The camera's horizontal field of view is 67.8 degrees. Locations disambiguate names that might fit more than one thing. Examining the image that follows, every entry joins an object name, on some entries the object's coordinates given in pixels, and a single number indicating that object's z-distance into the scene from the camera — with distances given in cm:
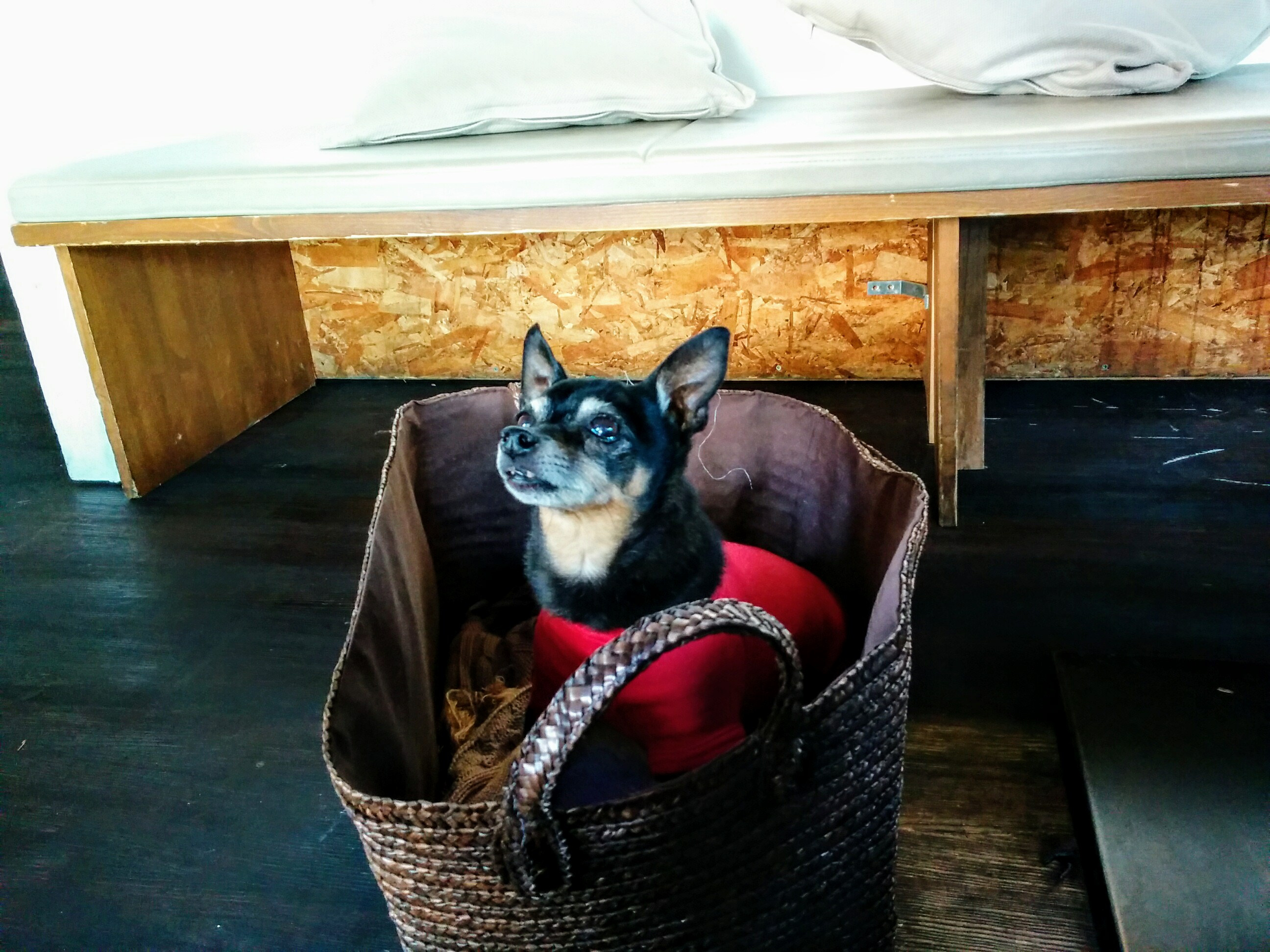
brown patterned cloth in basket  109
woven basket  61
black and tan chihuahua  97
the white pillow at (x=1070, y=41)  151
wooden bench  132
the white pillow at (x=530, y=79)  171
